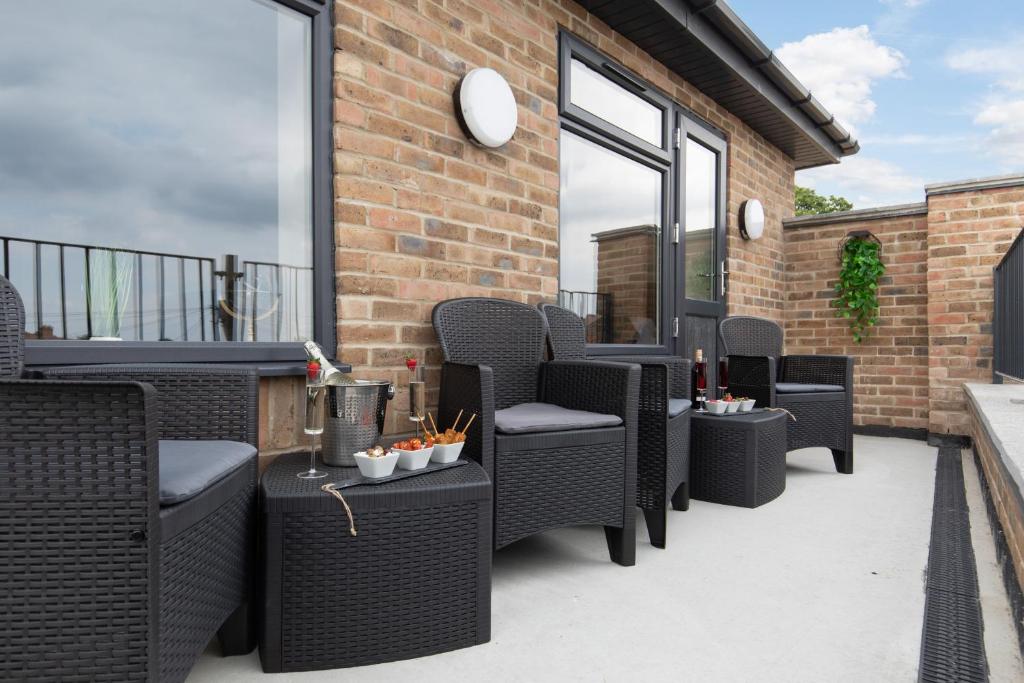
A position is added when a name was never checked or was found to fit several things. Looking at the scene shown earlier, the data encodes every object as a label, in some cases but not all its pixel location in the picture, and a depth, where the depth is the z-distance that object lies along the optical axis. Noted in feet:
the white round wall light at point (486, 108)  8.85
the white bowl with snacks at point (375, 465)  5.31
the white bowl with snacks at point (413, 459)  5.69
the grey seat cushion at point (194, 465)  3.78
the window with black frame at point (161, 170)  6.21
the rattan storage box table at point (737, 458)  9.91
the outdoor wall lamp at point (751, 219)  17.04
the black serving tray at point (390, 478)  5.16
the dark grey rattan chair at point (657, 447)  7.91
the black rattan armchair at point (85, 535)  3.33
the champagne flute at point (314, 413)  5.55
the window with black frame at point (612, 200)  11.71
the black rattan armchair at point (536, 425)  6.54
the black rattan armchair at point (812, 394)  12.19
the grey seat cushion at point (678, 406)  8.73
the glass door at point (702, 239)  14.83
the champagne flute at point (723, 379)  11.27
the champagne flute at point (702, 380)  10.89
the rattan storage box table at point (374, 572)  4.86
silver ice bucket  5.92
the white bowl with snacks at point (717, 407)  10.55
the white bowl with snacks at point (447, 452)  6.01
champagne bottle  5.80
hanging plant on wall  17.83
